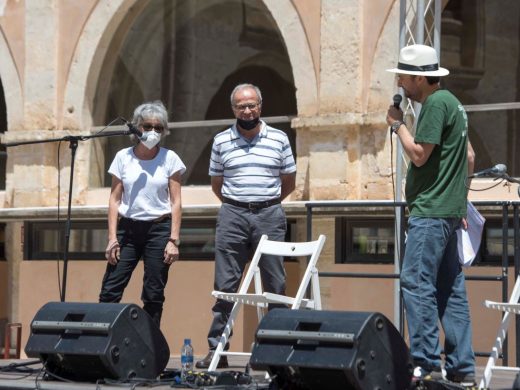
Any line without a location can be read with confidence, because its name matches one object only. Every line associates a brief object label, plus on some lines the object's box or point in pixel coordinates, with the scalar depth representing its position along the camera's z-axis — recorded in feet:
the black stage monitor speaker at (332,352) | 43.47
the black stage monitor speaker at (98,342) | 49.08
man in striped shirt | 55.83
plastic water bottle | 54.29
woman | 55.52
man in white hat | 45.68
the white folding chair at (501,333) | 47.39
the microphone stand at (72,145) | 54.82
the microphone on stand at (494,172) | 47.14
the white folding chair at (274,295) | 52.32
